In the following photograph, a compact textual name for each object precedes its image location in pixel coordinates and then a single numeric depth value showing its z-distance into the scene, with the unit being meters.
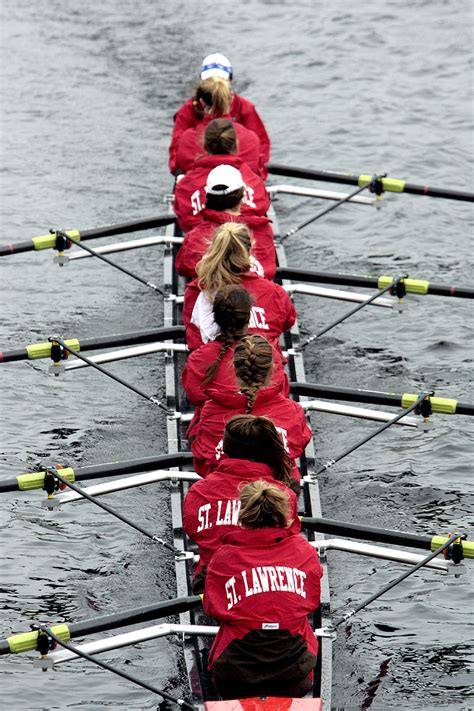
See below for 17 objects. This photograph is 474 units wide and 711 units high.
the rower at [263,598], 13.23
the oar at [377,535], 15.74
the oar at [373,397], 18.09
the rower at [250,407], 15.27
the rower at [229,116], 24.23
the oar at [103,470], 16.31
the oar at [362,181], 24.30
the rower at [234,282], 17.06
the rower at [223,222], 18.83
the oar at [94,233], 22.19
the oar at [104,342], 19.08
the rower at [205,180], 20.72
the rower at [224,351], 16.05
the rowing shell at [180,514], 14.98
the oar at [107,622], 14.20
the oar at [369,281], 20.62
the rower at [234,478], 14.16
